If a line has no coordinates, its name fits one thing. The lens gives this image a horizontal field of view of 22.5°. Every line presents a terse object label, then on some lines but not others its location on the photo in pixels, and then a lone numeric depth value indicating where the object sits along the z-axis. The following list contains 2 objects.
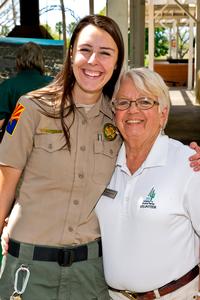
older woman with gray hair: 1.76
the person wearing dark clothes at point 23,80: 4.25
